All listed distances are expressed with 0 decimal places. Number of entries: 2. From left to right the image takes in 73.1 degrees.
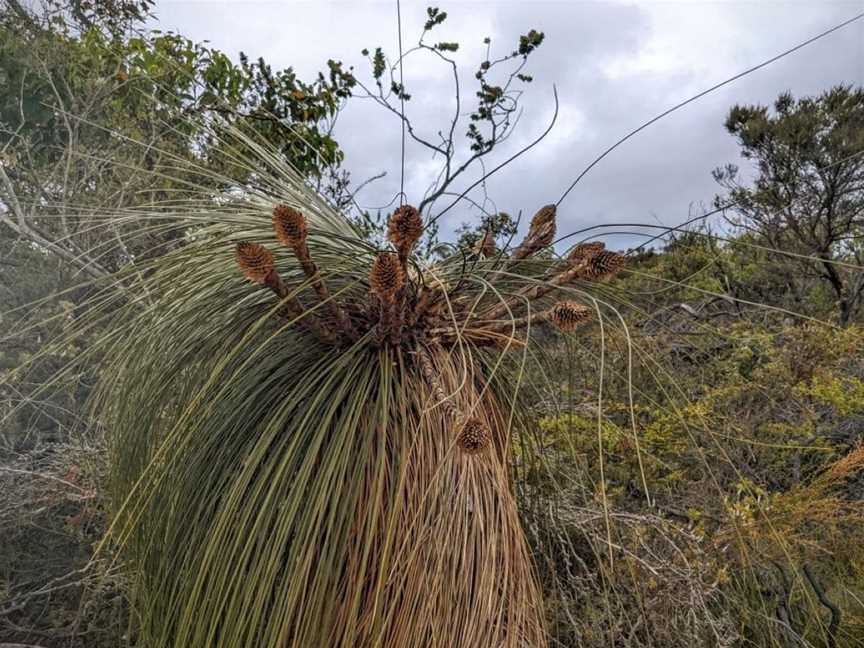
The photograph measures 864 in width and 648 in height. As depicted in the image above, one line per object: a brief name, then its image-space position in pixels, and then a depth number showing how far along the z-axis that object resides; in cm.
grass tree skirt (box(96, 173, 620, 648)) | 46
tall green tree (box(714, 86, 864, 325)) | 334
